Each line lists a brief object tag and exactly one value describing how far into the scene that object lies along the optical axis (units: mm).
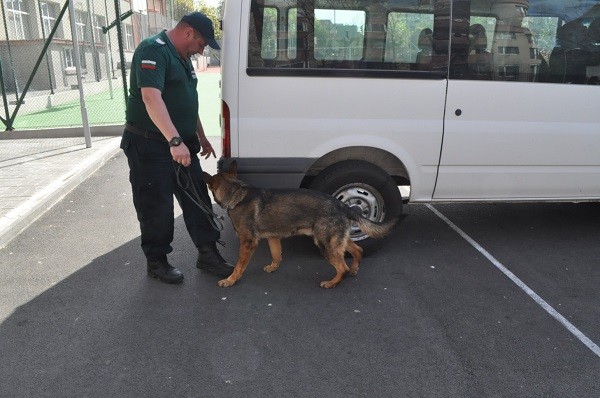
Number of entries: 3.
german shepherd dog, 3721
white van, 3855
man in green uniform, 3273
